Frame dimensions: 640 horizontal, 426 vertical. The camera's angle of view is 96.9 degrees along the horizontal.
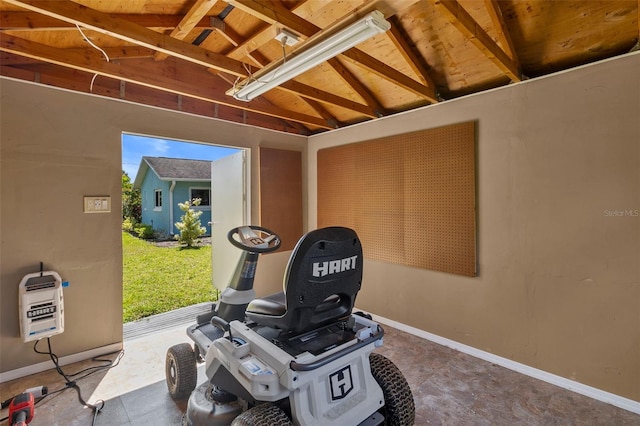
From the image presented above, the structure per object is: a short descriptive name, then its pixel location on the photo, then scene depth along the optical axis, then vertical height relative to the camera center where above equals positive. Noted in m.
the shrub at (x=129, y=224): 9.32 -0.36
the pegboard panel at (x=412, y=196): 2.61 +0.17
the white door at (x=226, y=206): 3.68 +0.08
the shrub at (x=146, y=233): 8.71 -0.60
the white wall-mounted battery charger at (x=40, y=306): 2.13 -0.70
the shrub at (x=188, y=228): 7.30 -0.39
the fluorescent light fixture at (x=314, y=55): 1.38 +0.94
